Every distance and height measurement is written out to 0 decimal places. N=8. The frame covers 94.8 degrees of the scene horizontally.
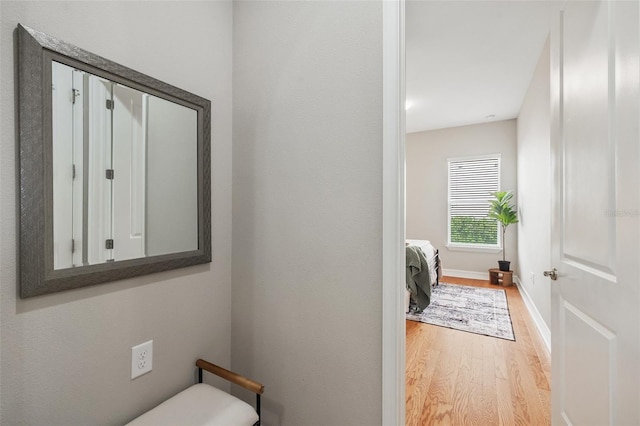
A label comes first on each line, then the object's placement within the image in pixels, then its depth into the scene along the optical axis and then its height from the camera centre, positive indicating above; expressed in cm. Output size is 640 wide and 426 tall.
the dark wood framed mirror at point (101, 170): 84 +15
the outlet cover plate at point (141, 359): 109 -55
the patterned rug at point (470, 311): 301 -118
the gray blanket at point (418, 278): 317 -72
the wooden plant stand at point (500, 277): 464 -104
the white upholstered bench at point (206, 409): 105 -74
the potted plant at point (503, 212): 461 +0
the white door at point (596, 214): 92 -1
